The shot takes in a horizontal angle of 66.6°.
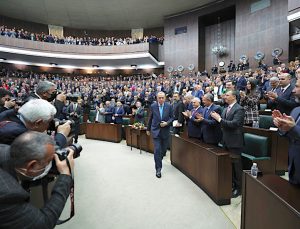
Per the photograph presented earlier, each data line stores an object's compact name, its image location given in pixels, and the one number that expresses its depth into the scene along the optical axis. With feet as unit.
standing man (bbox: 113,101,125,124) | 28.84
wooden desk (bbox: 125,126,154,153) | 22.03
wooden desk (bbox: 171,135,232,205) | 10.72
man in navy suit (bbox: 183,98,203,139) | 14.82
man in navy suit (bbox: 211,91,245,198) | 11.09
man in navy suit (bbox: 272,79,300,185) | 6.16
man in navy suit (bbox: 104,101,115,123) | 29.94
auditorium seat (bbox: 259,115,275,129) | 16.11
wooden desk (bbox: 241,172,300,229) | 5.10
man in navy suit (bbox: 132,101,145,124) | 25.62
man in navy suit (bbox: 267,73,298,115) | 11.72
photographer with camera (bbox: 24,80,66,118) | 9.51
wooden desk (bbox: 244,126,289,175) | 13.19
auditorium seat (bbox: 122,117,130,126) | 29.46
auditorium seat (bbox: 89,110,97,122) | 37.09
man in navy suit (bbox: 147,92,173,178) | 15.06
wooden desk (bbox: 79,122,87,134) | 35.46
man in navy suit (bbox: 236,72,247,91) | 25.16
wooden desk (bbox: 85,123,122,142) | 28.27
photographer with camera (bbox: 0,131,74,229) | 3.38
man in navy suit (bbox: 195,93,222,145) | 13.48
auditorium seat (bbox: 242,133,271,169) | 12.75
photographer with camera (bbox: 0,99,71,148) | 5.64
